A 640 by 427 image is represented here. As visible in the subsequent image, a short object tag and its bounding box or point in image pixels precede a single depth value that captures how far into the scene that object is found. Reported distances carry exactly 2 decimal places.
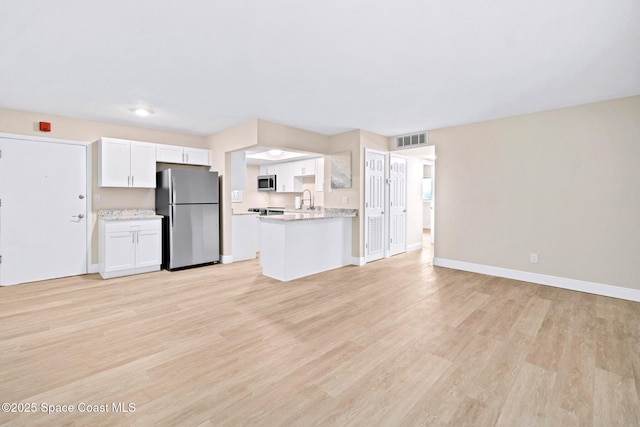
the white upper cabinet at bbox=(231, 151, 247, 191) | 5.57
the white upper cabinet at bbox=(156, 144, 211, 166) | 5.15
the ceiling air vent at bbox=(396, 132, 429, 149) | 5.44
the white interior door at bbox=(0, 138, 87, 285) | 4.09
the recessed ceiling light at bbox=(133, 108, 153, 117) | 4.11
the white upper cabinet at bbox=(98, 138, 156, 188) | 4.61
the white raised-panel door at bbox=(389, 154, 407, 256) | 6.12
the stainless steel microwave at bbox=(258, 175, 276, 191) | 8.21
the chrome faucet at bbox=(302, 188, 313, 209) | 7.99
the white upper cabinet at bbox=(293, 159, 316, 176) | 7.39
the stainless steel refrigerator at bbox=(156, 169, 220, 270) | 4.91
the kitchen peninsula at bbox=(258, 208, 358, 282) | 4.35
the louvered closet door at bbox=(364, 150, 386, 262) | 5.50
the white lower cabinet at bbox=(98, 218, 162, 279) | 4.44
